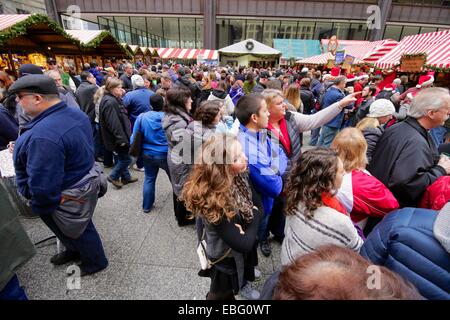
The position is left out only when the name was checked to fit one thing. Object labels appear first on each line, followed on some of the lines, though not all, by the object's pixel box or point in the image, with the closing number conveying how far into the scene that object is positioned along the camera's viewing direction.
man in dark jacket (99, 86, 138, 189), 3.99
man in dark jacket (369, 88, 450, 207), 1.97
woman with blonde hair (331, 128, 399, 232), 1.89
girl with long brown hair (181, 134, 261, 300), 1.55
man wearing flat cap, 1.85
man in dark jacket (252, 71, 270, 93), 6.20
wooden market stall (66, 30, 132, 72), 9.35
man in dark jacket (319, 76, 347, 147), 5.66
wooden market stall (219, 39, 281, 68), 23.98
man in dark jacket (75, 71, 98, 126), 4.96
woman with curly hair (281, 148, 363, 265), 1.47
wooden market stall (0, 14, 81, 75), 5.94
